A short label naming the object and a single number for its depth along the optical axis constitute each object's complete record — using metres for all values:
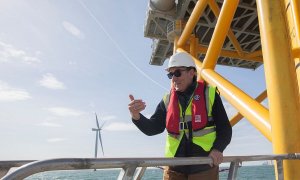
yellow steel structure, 2.30
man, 2.04
